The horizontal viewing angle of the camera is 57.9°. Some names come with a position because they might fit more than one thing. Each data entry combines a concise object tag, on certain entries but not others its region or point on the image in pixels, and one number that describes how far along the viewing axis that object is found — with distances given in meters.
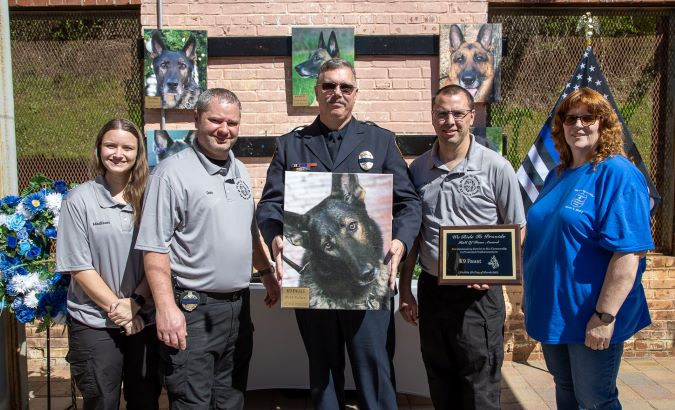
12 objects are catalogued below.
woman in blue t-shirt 2.54
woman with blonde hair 2.86
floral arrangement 3.32
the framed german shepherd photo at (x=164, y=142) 4.93
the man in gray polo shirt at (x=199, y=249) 2.79
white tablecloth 4.18
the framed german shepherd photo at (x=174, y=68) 4.89
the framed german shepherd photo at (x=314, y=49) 4.90
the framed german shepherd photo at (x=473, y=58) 4.89
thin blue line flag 4.89
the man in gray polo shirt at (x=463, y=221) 3.05
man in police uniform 2.99
